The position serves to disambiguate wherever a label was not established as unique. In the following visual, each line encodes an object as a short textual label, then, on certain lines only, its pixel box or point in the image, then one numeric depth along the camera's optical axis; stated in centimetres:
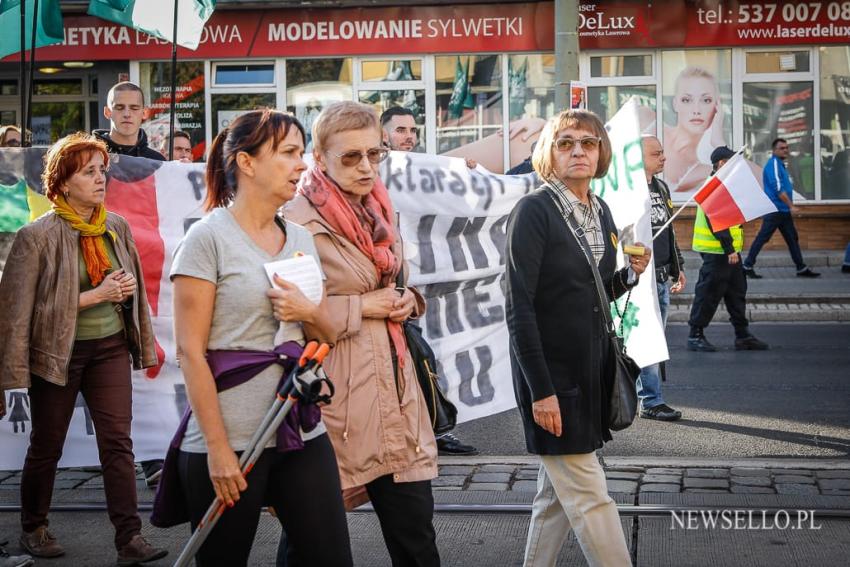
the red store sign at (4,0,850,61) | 1944
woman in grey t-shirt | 327
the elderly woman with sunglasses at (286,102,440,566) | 384
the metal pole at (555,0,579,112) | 1266
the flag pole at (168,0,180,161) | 718
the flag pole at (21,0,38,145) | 673
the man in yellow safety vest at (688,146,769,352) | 1096
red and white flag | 686
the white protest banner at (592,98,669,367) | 669
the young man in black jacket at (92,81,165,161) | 737
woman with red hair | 518
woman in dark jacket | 410
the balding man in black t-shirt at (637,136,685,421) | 819
